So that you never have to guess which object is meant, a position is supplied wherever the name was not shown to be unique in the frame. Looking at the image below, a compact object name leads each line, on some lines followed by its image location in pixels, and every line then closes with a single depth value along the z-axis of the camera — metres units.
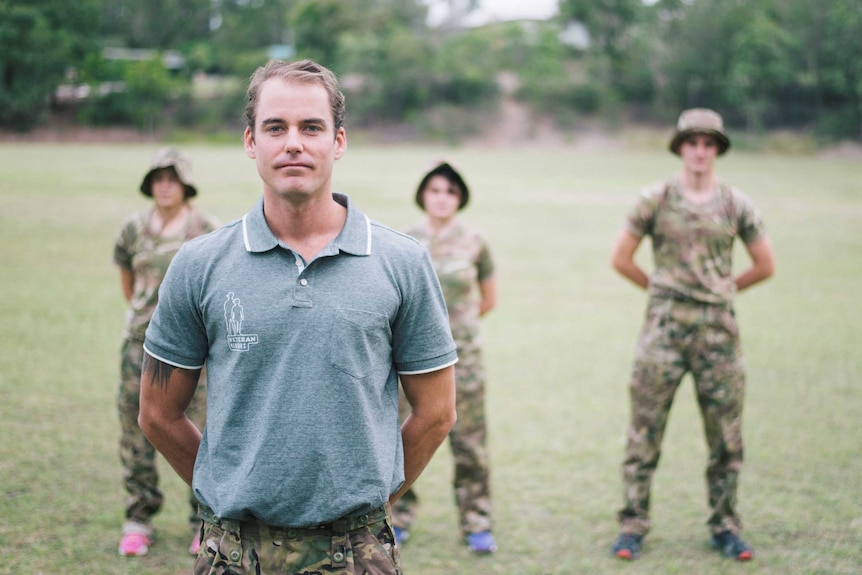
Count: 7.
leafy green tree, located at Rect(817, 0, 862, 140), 55.69
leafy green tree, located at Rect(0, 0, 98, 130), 50.97
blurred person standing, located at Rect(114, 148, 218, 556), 4.91
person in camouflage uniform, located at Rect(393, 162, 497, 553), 5.18
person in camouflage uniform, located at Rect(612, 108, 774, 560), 4.94
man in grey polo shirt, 2.34
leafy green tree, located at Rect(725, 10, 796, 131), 58.25
